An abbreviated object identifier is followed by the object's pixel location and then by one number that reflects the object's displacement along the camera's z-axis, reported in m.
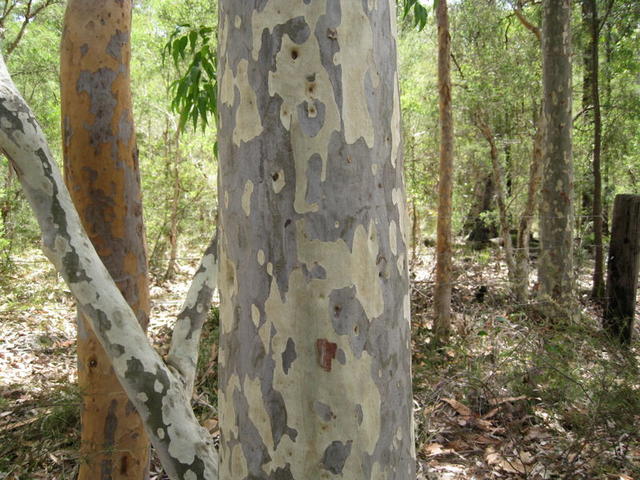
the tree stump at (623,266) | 4.71
